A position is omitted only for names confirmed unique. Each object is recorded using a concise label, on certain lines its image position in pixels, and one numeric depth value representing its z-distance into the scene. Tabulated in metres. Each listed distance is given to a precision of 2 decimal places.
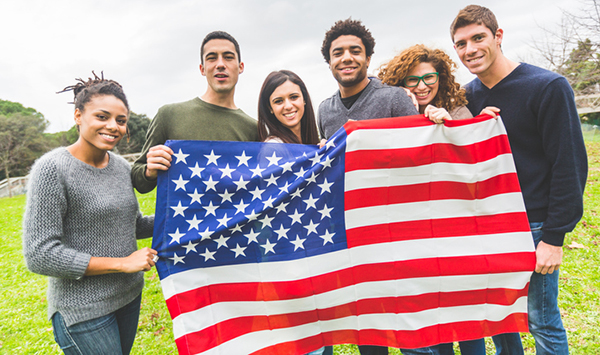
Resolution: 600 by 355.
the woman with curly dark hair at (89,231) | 2.02
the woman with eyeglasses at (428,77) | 3.09
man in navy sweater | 2.52
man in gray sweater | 2.96
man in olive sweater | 2.99
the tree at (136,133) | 30.94
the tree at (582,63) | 15.03
